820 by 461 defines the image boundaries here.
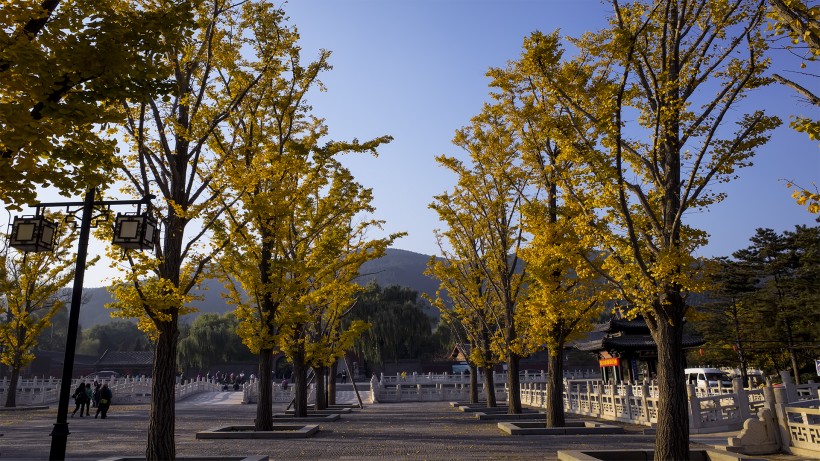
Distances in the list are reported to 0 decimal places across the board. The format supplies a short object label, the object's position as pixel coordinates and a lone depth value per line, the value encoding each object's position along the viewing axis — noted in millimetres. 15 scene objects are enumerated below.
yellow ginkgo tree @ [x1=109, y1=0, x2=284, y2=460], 9812
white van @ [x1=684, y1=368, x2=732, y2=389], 38062
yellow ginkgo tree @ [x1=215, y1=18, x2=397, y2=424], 12875
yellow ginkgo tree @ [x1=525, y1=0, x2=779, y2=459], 8922
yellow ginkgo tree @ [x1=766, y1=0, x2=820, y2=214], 5730
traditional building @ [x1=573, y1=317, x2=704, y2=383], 31359
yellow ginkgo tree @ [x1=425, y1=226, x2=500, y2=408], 21769
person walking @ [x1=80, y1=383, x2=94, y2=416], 24766
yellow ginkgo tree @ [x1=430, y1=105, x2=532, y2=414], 19375
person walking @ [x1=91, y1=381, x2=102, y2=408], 26625
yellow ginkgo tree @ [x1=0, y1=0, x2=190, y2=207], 5582
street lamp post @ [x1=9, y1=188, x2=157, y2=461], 8297
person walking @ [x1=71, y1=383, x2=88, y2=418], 24609
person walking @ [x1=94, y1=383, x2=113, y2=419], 23500
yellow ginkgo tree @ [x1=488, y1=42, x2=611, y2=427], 13570
